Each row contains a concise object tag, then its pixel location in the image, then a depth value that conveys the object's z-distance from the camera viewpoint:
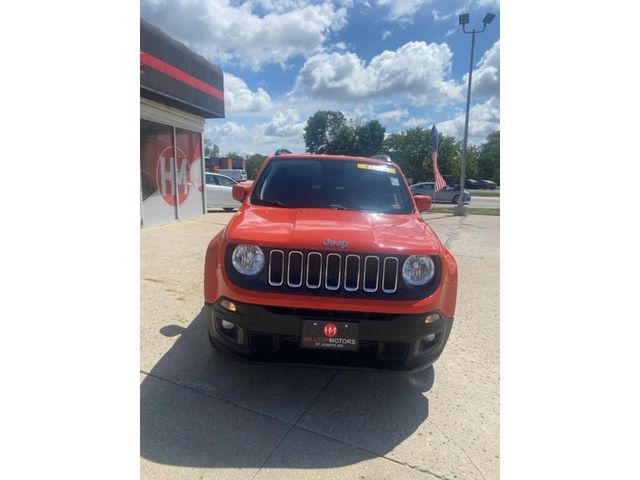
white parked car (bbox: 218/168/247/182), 38.39
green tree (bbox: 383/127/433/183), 58.88
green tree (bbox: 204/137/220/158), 83.54
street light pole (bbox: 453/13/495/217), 16.96
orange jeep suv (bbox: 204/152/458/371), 2.29
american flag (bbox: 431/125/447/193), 15.99
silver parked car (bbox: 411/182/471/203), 26.62
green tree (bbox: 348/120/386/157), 63.22
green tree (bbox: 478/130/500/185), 64.73
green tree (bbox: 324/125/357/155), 63.26
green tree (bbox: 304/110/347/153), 70.88
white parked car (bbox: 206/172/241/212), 13.21
